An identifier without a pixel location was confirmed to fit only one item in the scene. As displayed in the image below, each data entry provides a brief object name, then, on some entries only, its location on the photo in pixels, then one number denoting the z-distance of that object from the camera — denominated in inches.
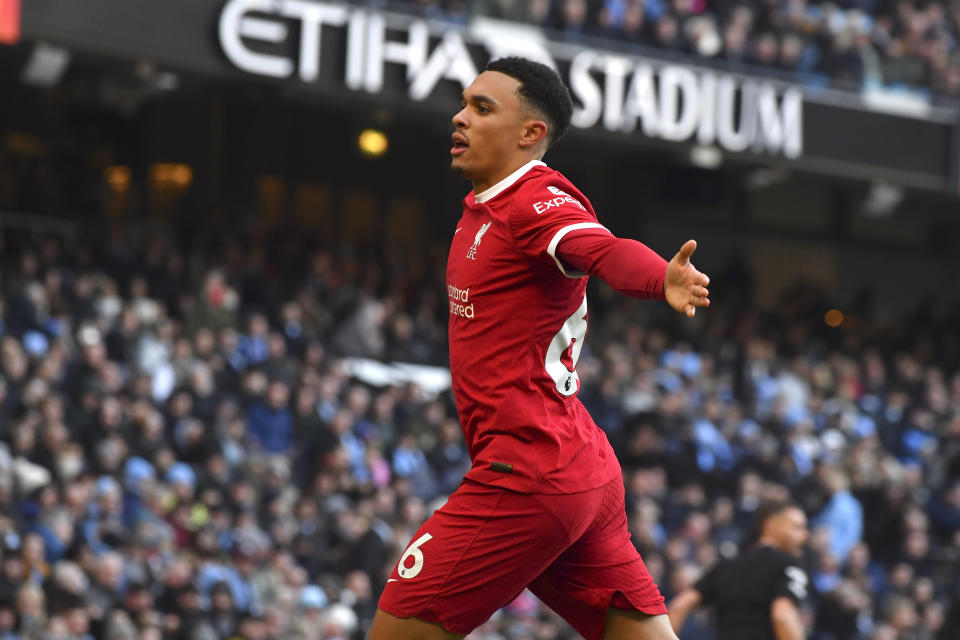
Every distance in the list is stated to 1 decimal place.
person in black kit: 602.9
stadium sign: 1306.6
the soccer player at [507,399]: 352.8
